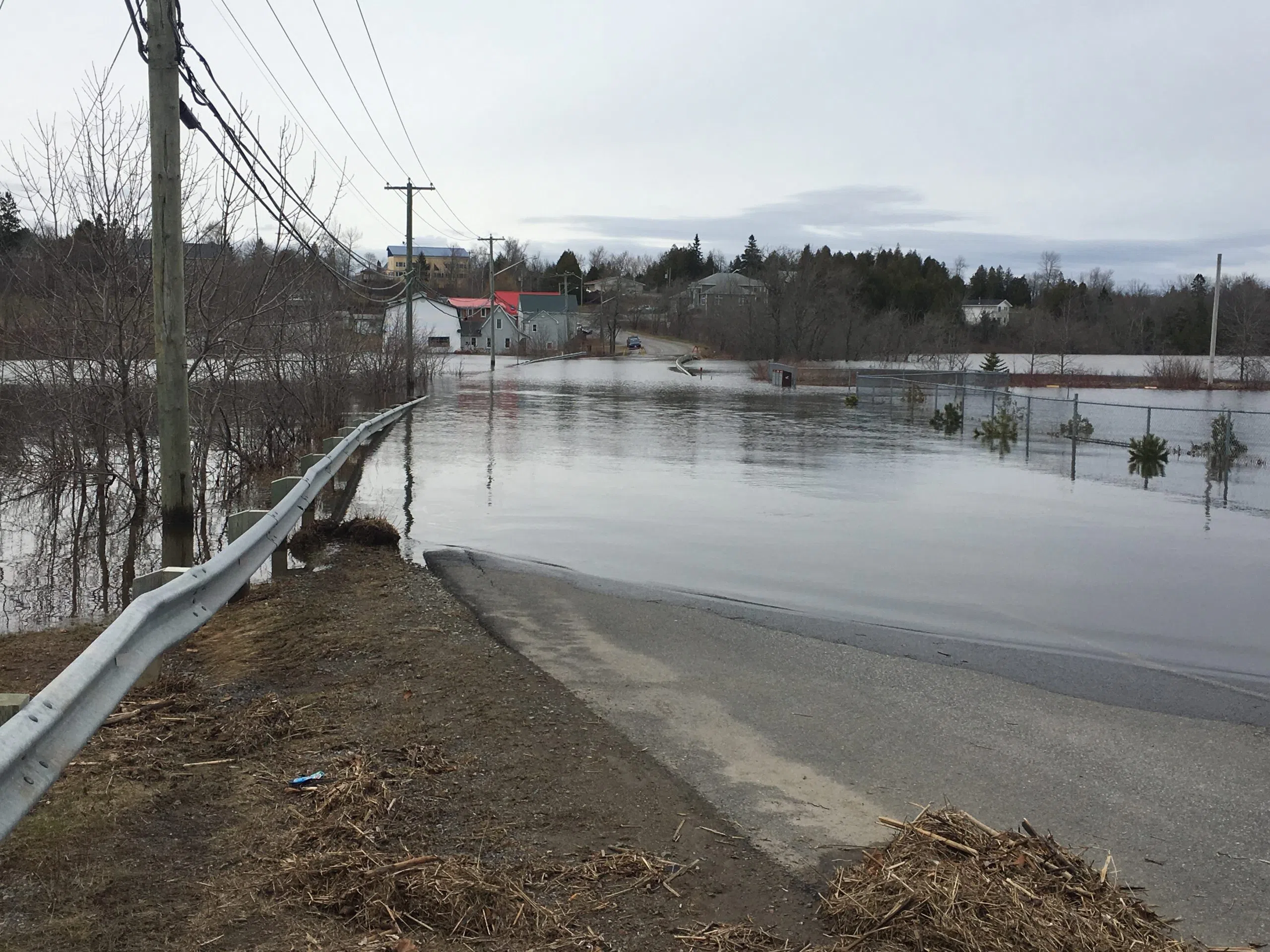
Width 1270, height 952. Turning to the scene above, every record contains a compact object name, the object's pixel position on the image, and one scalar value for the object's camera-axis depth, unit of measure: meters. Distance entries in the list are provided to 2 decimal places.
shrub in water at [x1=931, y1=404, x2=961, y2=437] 30.89
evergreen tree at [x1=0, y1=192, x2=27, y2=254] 24.39
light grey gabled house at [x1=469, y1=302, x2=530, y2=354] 123.38
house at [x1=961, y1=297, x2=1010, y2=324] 156.35
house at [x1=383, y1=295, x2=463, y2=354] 109.74
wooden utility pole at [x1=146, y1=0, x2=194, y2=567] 8.95
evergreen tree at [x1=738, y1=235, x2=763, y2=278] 150.62
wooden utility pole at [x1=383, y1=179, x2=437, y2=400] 38.19
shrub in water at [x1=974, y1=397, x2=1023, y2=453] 26.92
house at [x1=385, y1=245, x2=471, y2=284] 162.25
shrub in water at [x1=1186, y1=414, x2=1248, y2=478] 21.44
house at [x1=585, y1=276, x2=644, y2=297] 172.62
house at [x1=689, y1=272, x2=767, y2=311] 123.62
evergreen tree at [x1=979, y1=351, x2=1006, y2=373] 57.78
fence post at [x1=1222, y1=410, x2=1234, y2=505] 18.30
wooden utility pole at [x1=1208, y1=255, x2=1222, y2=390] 60.69
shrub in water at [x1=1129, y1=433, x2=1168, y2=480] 22.22
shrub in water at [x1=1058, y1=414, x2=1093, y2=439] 28.72
